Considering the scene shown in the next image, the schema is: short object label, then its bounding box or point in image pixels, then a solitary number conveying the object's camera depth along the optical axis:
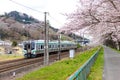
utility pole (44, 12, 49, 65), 17.06
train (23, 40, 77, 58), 25.01
